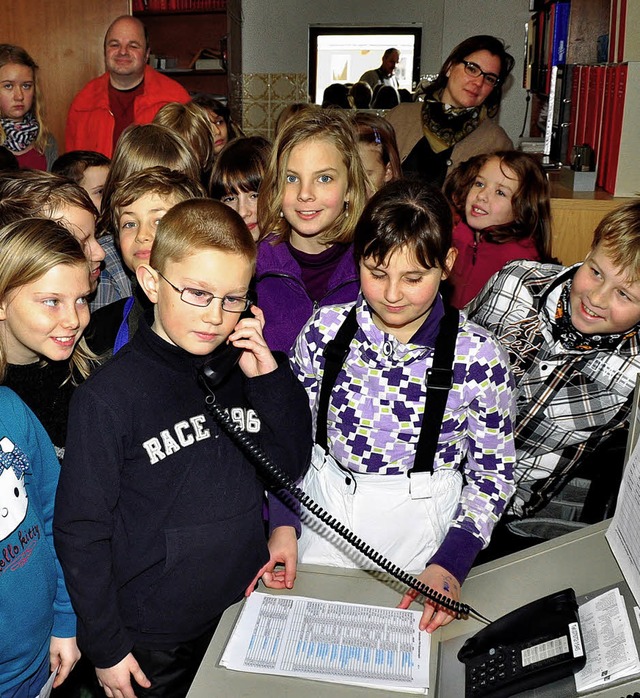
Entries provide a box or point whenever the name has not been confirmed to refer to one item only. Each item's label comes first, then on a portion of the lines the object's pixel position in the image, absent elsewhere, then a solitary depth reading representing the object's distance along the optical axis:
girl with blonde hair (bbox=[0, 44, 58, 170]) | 3.41
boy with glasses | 1.22
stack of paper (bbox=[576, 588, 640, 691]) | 0.89
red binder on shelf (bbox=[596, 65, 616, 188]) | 2.64
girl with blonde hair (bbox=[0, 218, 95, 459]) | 1.37
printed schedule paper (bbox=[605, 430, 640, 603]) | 1.05
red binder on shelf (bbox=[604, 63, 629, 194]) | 2.52
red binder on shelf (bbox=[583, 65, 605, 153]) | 2.78
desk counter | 1.03
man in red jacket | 3.67
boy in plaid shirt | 1.62
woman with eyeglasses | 3.08
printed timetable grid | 1.05
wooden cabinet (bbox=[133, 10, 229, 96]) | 6.01
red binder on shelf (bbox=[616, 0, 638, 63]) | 2.50
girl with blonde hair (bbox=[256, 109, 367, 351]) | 1.84
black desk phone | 0.93
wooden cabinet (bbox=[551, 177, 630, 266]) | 2.58
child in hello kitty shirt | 1.24
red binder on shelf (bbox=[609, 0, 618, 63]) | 2.62
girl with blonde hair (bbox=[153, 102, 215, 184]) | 2.57
